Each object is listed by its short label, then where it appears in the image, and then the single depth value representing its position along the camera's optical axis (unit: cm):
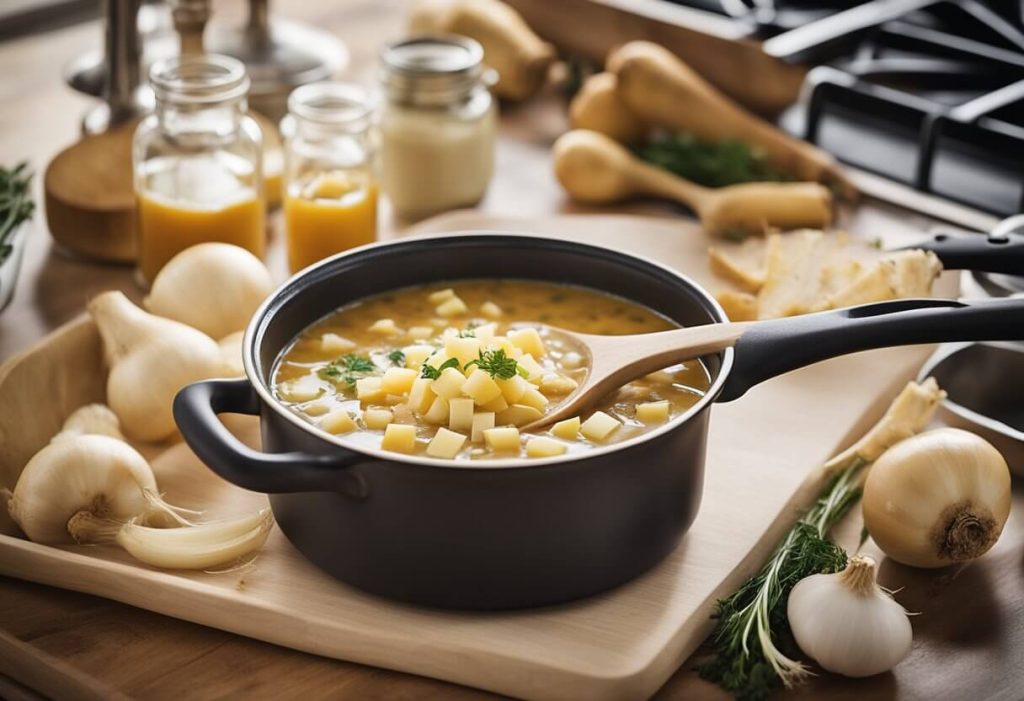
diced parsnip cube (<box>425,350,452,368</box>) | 149
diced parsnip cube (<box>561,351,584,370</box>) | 160
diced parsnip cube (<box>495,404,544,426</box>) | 145
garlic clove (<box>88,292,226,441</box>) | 168
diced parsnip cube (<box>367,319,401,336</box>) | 171
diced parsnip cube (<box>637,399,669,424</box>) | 149
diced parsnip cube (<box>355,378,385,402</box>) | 152
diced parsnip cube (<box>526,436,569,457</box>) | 139
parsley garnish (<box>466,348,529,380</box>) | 144
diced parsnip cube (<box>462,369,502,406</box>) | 142
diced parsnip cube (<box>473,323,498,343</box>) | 159
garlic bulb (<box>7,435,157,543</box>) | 145
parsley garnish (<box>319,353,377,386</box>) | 159
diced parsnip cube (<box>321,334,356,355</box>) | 166
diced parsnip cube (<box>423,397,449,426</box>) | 144
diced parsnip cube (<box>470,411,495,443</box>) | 142
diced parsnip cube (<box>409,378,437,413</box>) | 146
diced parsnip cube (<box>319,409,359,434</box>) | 145
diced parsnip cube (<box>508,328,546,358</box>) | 160
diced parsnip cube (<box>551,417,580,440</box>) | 145
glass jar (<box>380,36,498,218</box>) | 228
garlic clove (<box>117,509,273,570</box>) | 143
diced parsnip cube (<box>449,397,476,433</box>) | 142
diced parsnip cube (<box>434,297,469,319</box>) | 175
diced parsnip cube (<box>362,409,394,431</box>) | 147
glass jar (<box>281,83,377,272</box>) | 211
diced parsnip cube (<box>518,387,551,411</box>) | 147
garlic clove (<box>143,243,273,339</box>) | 184
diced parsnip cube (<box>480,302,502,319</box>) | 176
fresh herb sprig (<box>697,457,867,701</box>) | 130
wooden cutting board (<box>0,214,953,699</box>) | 131
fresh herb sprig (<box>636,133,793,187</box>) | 237
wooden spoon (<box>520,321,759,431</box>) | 147
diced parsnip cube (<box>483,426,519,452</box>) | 140
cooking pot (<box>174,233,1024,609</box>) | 127
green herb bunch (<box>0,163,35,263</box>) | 189
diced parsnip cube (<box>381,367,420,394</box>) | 152
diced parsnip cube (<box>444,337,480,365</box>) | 149
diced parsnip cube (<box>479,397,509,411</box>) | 144
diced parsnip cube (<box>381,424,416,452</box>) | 139
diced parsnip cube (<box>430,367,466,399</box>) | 143
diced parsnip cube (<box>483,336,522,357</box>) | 150
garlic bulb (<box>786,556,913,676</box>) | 131
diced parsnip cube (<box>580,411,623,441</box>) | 145
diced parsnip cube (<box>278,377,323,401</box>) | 157
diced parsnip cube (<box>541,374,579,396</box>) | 154
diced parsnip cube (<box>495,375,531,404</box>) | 145
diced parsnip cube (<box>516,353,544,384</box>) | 154
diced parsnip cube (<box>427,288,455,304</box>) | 178
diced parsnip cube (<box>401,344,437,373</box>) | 157
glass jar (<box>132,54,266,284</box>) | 202
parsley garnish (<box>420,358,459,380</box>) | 147
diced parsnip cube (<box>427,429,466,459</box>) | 138
